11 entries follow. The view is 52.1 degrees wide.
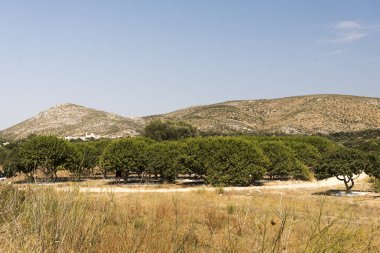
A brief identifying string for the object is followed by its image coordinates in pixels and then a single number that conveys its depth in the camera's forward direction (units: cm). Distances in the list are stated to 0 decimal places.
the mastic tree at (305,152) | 6190
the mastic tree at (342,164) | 4078
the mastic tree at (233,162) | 4784
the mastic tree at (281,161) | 5522
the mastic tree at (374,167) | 4188
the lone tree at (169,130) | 9109
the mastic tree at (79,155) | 5238
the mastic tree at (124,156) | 5109
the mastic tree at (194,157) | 4978
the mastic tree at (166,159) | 5088
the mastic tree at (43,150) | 4966
